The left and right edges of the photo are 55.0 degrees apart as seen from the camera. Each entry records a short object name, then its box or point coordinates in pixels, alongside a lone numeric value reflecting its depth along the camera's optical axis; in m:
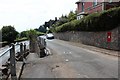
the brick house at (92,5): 15.18
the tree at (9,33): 30.66
